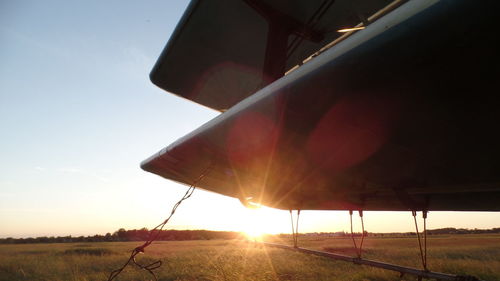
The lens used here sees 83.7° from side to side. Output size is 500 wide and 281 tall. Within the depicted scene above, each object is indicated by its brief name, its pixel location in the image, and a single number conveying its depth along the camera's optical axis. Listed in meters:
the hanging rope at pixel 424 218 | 2.72
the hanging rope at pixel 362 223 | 3.62
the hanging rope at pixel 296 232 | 4.34
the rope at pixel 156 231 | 2.05
